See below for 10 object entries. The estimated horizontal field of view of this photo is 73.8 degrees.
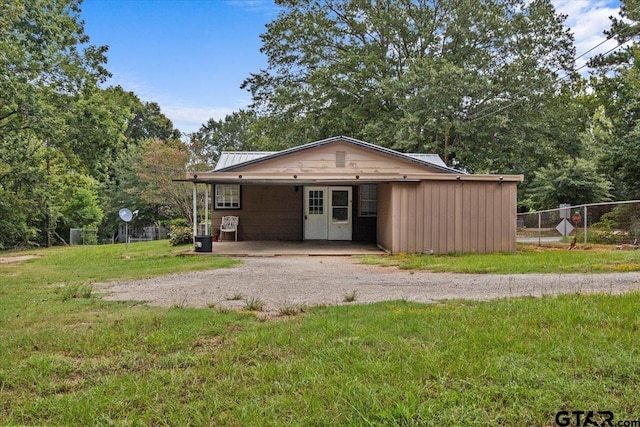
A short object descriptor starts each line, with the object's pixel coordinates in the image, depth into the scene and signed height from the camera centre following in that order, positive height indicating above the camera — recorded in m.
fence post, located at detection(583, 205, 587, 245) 12.55 -0.20
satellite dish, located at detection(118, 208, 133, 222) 14.62 +0.00
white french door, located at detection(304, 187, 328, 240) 14.53 +0.08
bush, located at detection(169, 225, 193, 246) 14.50 -0.81
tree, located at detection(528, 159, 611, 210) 18.47 +1.45
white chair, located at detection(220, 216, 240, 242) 14.42 -0.31
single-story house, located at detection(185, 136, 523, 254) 10.96 +0.48
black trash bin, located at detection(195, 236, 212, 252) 11.27 -0.78
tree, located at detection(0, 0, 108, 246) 12.89 +4.22
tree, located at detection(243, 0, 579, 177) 19.30 +7.08
